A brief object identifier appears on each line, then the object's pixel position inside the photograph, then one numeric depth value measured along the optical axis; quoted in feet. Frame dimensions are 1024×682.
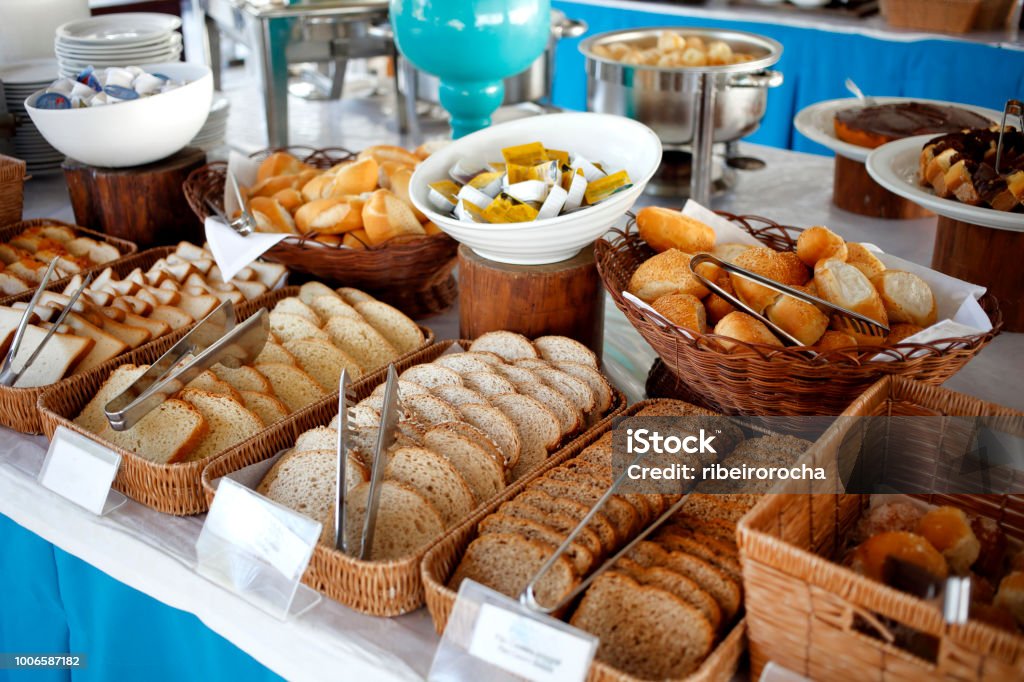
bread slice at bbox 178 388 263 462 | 3.40
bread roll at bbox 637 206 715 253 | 4.04
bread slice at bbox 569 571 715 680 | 2.36
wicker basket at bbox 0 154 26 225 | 5.50
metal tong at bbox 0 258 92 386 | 3.75
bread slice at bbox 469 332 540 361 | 3.91
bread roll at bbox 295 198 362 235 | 4.62
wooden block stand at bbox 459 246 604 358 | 4.02
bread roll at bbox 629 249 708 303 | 3.65
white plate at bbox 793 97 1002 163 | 5.64
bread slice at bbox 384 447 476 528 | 2.99
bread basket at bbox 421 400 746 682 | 2.24
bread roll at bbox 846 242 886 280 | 3.69
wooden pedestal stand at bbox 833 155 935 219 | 5.86
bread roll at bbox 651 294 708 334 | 3.38
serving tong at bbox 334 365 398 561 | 2.72
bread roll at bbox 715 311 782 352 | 3.26
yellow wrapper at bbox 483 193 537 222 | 3.82
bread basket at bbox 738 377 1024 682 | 1.91
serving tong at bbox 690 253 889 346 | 3.34
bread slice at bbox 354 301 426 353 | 4.27
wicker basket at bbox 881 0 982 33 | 10.60
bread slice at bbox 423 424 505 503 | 3.12
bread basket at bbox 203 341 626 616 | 2.60
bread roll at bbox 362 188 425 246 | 4.56
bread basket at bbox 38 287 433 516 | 3.10
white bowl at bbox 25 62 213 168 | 5.03
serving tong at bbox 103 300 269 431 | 3.15
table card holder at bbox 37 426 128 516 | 3.20
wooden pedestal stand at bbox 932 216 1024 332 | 4.19
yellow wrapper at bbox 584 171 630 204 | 3.94
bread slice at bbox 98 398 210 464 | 3.31
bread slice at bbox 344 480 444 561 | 2.83
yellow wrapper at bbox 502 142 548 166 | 4.28
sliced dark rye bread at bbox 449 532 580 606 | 2.53
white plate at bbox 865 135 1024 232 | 3.95
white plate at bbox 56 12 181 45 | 6.39
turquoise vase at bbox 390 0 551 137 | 5.11
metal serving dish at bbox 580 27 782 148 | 5.77
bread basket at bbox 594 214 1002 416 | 2.98
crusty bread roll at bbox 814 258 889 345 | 3.45
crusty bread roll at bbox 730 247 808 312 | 3.60
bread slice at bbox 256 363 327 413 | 3.76
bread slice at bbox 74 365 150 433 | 3.59
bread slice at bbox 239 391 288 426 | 3.59
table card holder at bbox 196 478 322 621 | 2.66
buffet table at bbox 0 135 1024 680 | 2.68
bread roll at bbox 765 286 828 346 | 3.36
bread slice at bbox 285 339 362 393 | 3.96
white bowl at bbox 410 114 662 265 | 3.78
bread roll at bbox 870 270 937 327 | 3.52
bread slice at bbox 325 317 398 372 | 4.11
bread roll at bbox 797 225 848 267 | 3.74
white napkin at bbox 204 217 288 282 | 4.51
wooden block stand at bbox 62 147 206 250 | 5.41
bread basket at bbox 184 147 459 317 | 4.48
